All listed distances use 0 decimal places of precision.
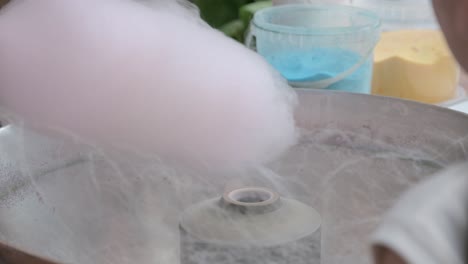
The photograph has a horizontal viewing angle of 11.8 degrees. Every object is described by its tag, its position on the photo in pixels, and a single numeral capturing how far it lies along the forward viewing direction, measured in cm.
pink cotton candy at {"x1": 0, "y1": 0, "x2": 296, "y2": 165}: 217
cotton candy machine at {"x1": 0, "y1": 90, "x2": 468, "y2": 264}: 227
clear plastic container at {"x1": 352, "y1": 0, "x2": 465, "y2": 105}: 259
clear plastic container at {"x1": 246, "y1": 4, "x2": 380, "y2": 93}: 252
